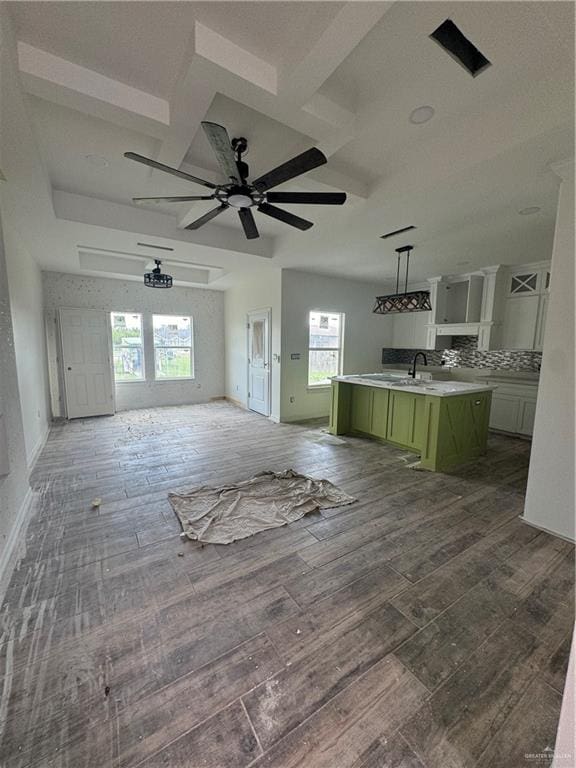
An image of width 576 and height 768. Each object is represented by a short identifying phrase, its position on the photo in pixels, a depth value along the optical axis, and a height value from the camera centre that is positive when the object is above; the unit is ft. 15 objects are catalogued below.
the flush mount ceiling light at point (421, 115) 6.29 +4.80
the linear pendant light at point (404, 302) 12.38 +1.73
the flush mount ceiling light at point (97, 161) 8.36 +4.97
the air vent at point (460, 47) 4.77 +4.83
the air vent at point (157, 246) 13.43 +4.17
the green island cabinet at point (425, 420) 11.44 -3.19
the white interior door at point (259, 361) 18.65 -1.23
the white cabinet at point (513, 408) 15.06 -3.20
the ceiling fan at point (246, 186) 5.68 +3.42
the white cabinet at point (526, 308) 15.49 +1.96
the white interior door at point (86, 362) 18.04 -1.35
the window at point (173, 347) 21.49 -0.45
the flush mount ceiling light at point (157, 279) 16.57 +3.32
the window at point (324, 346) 18.93 -0.22
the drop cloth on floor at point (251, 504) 7.67 -4.64
